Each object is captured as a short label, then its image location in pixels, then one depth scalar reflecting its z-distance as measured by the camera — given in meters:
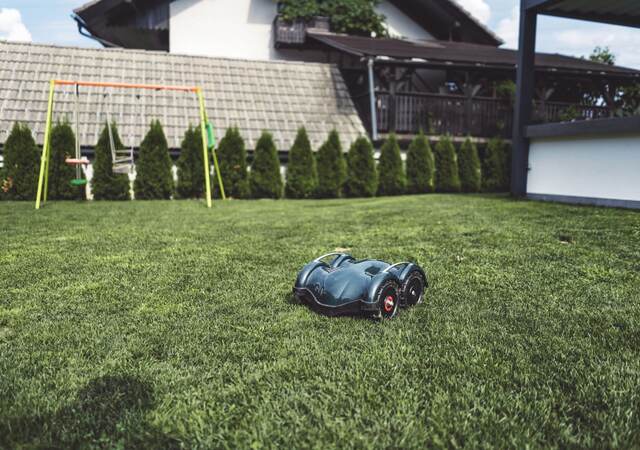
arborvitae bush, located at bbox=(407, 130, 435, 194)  11.86
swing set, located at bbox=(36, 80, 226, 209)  8.09
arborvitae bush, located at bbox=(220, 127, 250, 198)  11.20
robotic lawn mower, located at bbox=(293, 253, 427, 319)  2.61
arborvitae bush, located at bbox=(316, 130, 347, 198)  11.57
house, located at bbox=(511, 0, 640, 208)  6.35
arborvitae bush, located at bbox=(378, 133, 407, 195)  11.80
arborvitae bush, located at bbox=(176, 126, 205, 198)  10.92
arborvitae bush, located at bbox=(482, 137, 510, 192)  12.18
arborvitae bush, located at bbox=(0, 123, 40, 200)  9.89
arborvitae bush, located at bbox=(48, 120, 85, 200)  10.13
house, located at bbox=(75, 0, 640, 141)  12.96
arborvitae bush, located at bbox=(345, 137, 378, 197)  11.66
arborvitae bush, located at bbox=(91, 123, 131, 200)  10.34
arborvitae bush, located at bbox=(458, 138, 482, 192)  12.04
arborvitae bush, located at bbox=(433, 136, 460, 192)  11.92
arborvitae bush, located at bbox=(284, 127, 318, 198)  11.46
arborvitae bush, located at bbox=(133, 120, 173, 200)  10.64
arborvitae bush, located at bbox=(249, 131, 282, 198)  11.30
